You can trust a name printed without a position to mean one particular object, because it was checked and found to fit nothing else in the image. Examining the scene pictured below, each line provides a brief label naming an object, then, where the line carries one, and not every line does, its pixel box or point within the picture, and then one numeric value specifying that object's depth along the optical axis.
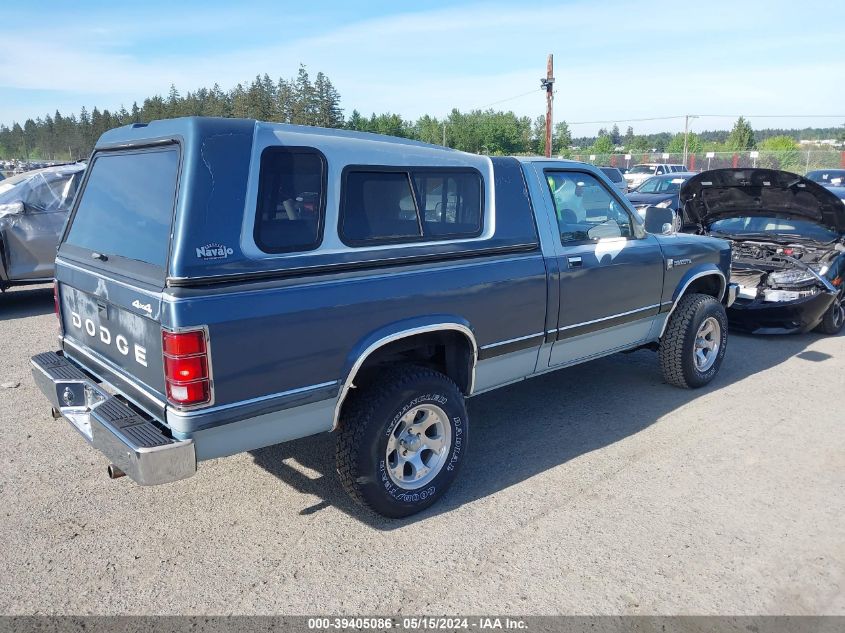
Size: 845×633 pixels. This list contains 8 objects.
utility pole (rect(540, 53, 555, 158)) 27.23
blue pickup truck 2.77
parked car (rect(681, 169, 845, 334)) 6.85
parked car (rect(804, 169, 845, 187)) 17.73
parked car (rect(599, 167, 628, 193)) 20.10
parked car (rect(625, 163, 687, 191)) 31.10
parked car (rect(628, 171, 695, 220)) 15.27
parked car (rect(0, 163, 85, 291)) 8.36
